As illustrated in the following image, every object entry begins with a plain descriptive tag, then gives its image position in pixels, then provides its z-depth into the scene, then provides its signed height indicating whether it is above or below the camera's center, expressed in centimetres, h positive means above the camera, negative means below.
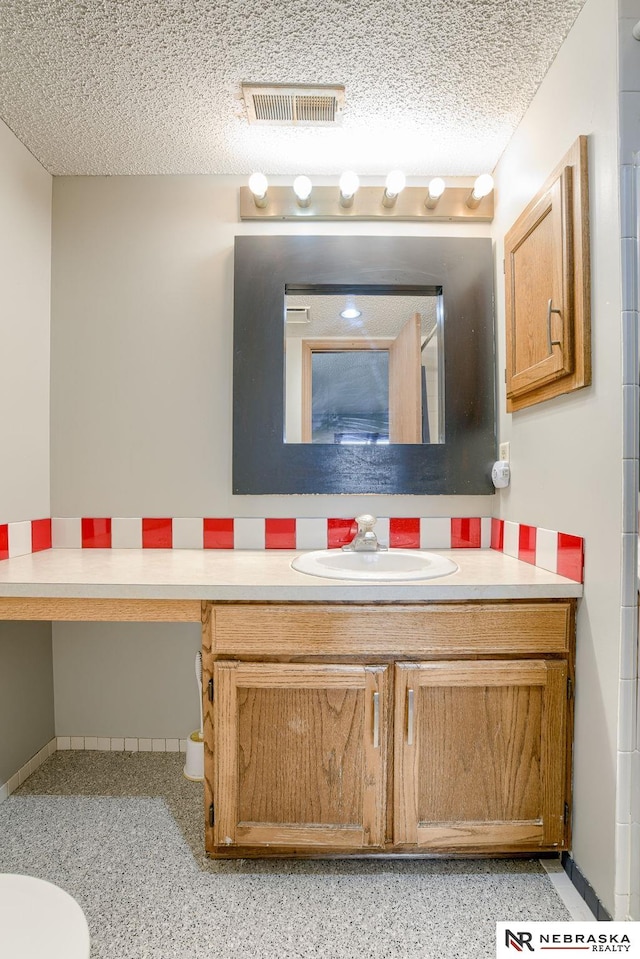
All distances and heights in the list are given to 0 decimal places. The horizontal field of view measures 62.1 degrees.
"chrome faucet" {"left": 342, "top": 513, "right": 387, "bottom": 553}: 180 -21
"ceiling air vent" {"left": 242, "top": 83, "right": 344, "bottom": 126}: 158 +115
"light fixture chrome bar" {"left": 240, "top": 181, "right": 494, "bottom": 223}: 197 +100
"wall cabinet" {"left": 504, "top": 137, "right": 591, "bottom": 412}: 133 +53
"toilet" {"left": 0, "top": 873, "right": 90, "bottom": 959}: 77 -69
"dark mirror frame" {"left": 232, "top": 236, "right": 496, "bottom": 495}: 196 +39
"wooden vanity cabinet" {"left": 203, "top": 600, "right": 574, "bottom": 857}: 139 -66
